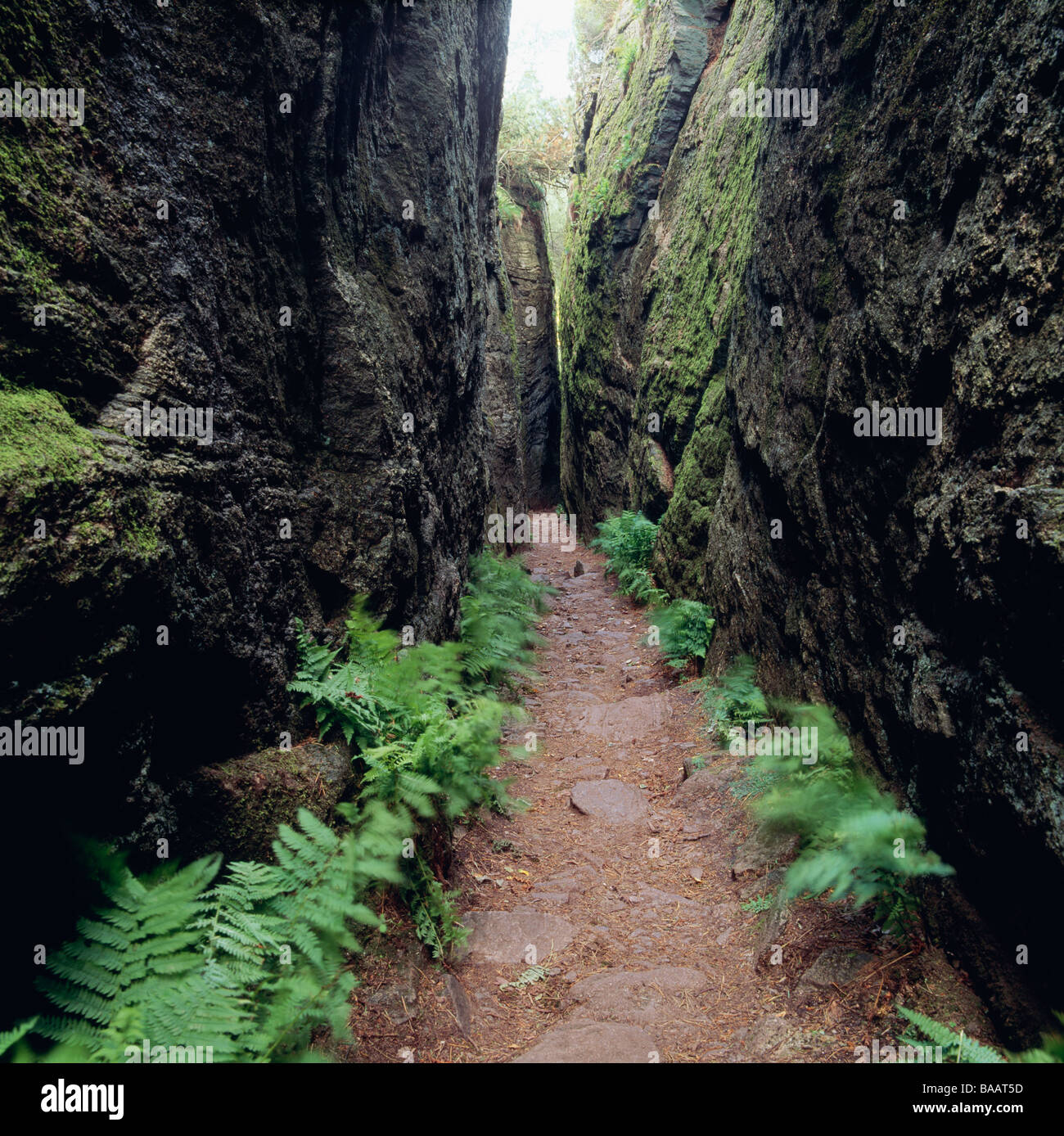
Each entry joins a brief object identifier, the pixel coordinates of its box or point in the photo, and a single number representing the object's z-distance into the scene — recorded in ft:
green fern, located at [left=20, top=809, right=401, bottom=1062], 6.88
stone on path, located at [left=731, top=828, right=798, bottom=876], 13.48
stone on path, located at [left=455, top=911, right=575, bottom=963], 12.10
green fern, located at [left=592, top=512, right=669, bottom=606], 36.70
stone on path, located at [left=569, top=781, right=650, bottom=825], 17.19
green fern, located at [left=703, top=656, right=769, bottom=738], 18.75
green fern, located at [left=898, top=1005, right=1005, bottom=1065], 7.09
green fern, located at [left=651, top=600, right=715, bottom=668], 25.23
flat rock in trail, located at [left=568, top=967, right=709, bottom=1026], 10.52
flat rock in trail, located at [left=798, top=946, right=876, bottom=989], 9.89
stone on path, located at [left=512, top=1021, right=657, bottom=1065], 9.36
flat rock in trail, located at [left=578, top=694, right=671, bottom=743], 22.09
